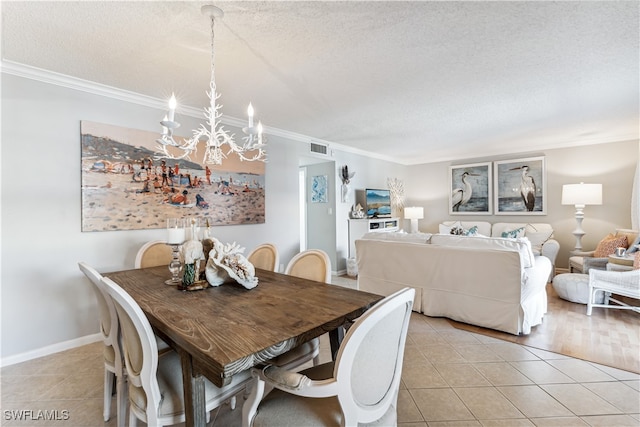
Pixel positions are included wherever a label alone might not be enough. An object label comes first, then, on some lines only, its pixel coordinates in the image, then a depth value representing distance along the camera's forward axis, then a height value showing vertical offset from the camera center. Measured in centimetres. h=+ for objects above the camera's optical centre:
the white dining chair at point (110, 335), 136 -64
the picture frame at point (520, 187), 546 +46
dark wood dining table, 99 -47
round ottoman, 342 -96
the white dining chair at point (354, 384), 89 -58
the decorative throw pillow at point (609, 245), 394 -49
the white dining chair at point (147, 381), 108 -71
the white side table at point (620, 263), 332 -63
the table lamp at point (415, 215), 633 -11
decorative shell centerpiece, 170 -34
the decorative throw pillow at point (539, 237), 497 -48
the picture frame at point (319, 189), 538 +41
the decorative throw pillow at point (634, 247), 365 -48
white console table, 533 -32
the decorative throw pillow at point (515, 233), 507 -41
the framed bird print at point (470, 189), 607 +46
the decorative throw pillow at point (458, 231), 483 -36
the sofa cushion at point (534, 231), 498 -38
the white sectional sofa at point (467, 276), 270 -69
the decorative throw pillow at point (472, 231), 464 -35
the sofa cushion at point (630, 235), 393 -35
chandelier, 162 +49
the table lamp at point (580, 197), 452 +20
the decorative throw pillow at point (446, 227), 612 -37
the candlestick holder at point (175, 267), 183 -36
